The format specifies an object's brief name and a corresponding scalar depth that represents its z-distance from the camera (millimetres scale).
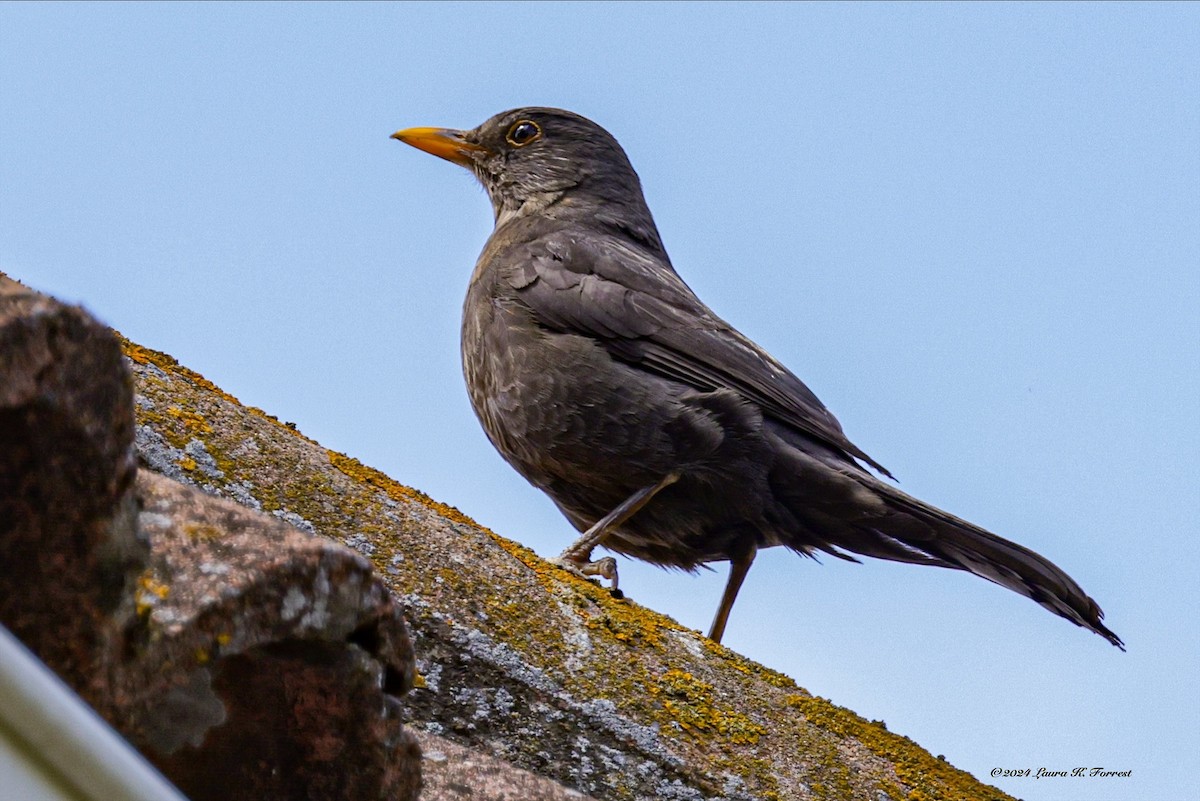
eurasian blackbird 12469
